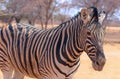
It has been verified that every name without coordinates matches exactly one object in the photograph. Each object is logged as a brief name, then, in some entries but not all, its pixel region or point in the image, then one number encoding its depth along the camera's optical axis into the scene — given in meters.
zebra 5.82
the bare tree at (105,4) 45.65
